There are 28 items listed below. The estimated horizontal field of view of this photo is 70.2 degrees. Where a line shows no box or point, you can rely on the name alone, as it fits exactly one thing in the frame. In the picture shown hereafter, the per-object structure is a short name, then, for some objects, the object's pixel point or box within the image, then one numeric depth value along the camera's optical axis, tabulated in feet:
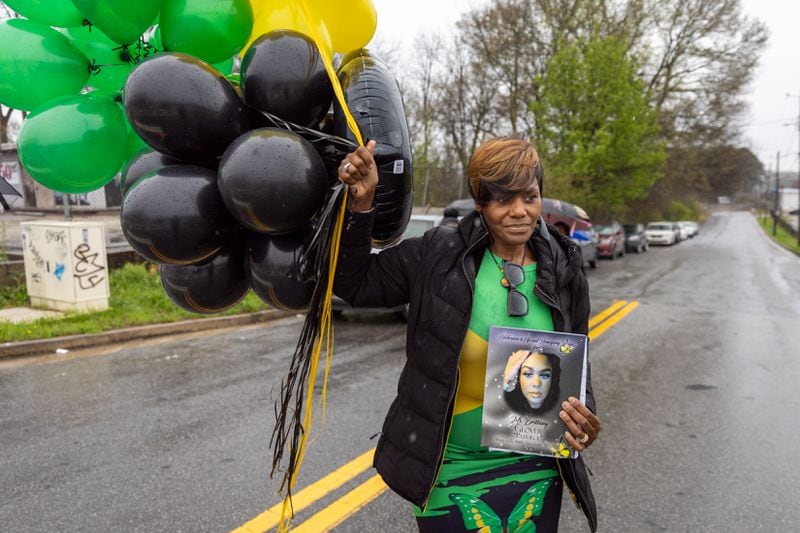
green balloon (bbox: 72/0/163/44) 5.74
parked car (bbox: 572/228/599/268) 50.93
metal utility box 26.05
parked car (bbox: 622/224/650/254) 91.20
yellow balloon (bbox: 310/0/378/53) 6.17
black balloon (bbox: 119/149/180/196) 5.59
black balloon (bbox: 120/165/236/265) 5.01
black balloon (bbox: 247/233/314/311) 5.32
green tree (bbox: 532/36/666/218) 67.92
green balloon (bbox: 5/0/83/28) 6.49
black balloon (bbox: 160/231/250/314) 5.73
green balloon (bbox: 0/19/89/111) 6.40
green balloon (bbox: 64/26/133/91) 6.91
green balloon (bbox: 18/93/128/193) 6.18
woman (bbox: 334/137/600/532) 5.40
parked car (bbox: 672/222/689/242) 128.16
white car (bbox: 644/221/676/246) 114.73
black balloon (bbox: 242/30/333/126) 5.18
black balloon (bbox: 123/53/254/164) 4.93
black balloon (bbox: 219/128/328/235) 4.78
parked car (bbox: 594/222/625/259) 73.99
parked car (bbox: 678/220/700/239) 153.17
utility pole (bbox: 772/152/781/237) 148.42
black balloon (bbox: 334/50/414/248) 5.38
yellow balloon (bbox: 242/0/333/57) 5.89
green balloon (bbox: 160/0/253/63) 5.79
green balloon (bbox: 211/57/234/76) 6.80
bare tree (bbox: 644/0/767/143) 92.68
